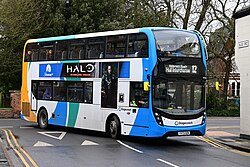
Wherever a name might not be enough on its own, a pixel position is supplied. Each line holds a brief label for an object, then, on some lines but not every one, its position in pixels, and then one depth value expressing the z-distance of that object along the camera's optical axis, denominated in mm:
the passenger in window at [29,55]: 23203
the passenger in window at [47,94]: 22031
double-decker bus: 16453
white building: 19078
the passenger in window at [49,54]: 21734
